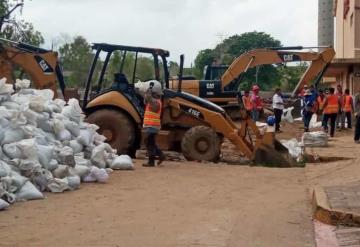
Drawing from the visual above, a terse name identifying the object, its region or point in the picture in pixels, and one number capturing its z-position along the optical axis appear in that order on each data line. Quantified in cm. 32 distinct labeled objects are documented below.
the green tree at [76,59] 7000
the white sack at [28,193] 941
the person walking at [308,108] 2269
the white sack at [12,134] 1045
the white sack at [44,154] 1046
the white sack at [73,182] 1054
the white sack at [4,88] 1168
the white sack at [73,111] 1307
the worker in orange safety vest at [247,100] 2370
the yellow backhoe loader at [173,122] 1519
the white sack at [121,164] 1298
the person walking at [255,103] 2455
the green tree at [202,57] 7475
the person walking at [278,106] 2398
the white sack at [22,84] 1308
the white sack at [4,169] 937
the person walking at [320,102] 2342
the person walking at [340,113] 2333
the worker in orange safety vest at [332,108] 2155
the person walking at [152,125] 1385
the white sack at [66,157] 1110
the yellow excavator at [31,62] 1537
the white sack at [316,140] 1797
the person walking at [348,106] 2345
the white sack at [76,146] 1206
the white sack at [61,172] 1059
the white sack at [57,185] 1017
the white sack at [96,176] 1138
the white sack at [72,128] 1259
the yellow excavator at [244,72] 2323
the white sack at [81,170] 1113
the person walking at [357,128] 1863
